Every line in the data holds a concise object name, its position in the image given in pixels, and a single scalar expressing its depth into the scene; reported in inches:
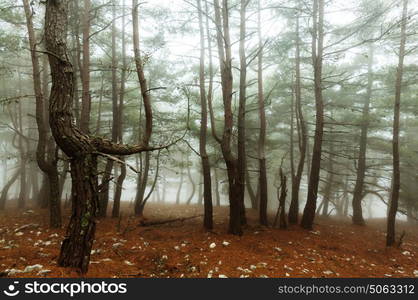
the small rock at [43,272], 143.3
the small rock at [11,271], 145.6
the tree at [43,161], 302.7
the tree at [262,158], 389.4
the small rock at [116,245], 246.3
